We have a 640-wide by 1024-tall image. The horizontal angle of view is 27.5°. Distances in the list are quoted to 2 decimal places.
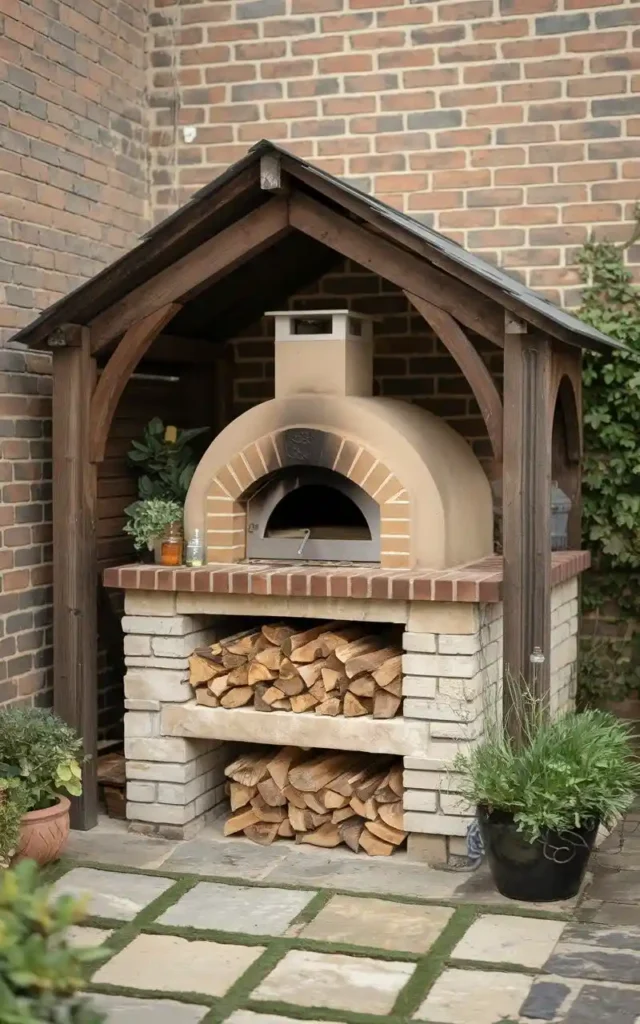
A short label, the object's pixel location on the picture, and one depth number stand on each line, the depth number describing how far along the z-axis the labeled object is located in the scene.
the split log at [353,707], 5.67
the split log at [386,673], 5.58
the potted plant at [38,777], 5.28
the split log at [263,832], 5.91
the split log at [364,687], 5.63
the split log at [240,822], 5.95
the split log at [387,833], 5.68
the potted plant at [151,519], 6.08
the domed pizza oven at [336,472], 5.70
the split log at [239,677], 5.89
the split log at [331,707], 5.70
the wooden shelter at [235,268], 5.41
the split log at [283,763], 5.89
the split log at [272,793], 5.87
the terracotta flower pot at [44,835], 5.29
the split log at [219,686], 5.88
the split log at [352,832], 5.75
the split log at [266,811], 5.91
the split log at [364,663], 5.62
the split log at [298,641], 5.79
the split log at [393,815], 5.66
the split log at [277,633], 5.88
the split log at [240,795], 5.97
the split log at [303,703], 5.77
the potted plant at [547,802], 4.92
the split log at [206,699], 5.91
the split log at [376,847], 5.71
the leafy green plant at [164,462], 6.41
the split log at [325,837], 5.84
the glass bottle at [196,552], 5.98
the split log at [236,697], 5.89
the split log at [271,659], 5.81
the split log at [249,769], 5.96
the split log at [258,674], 5.82
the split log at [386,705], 5.61
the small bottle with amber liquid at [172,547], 6.01
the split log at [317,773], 5.81
